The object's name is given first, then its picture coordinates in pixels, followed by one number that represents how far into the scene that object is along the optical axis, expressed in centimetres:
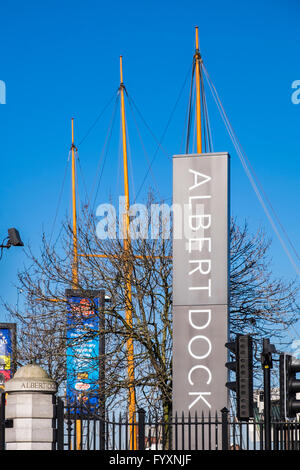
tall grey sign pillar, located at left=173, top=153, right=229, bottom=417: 2234
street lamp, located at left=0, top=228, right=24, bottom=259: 3091
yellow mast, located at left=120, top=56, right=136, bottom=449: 2923
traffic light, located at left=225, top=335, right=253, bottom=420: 1591
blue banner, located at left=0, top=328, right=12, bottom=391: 3918
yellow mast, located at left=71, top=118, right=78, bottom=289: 3122
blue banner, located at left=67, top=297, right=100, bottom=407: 2962
